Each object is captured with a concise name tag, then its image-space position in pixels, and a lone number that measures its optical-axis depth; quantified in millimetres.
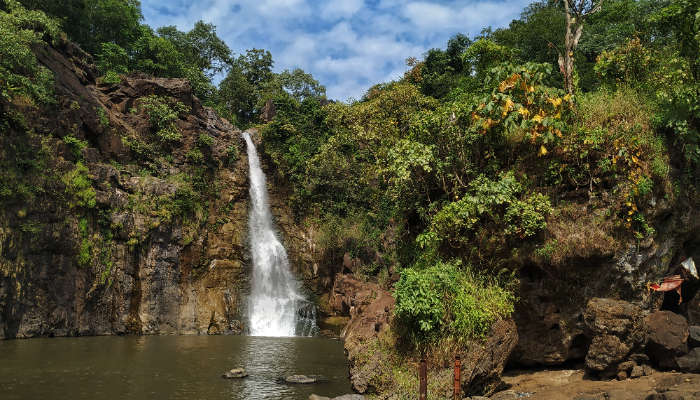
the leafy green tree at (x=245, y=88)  41656
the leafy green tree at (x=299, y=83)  43688
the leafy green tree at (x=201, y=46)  40781
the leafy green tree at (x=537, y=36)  29484
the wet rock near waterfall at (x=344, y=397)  8117
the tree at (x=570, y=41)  11523
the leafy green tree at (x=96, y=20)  28766
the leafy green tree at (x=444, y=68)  33219
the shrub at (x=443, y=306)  8172
